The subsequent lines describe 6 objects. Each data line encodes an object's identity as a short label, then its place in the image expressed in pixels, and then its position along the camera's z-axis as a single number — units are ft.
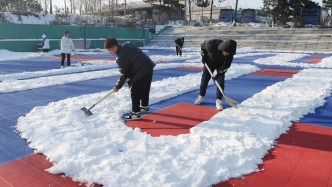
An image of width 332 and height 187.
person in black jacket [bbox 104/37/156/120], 15.26
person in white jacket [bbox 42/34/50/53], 63.47
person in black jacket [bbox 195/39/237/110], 16.88
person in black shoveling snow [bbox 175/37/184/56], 56.39
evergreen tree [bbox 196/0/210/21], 163.25
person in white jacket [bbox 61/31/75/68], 39.40
